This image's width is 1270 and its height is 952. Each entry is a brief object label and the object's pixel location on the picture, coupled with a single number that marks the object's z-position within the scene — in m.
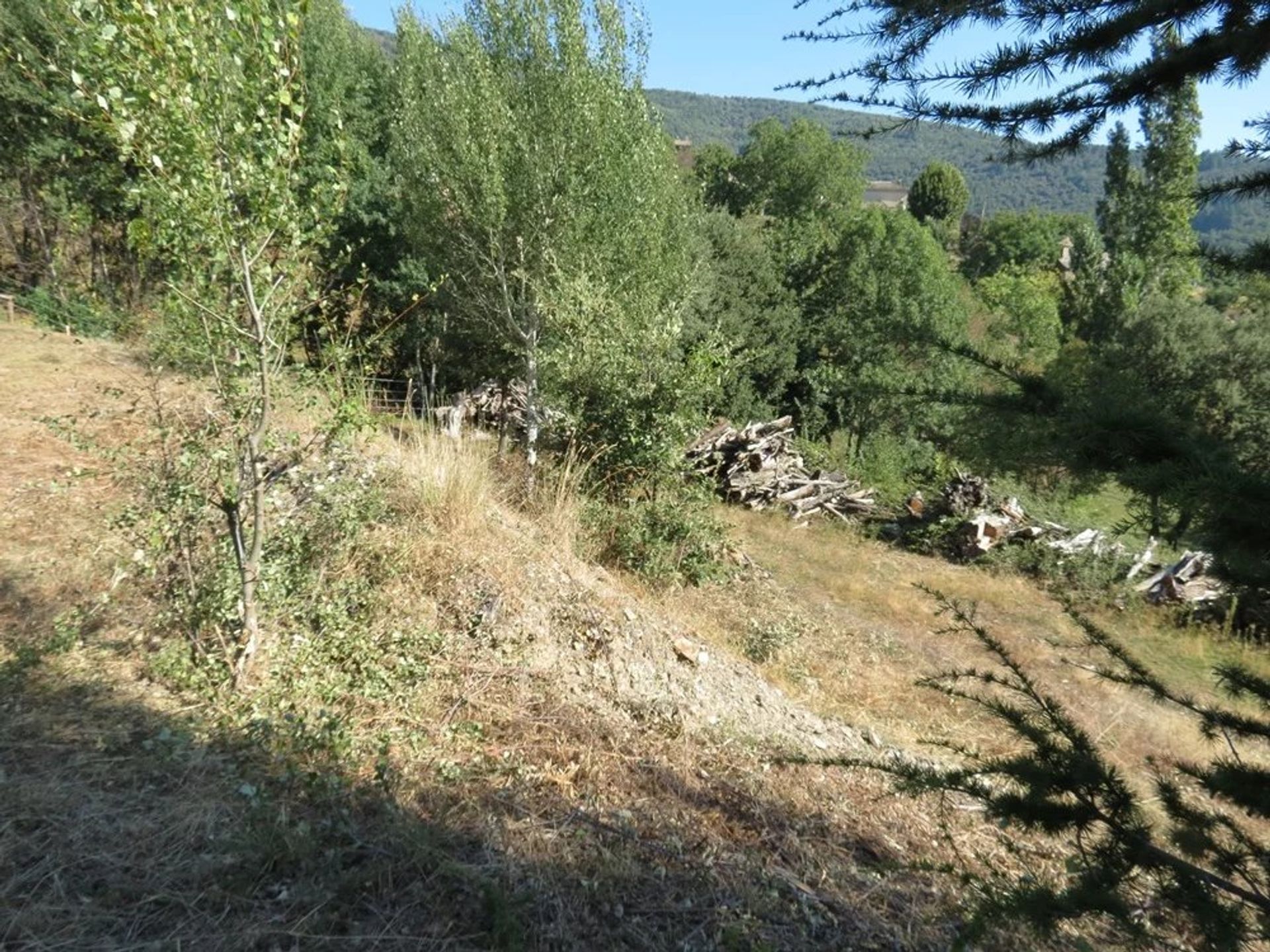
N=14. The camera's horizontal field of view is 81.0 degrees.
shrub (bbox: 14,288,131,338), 12.45
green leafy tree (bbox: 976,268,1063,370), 24.27
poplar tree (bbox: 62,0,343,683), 3.05
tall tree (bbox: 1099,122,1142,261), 22.38
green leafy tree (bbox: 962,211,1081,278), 46.09
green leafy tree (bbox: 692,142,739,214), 32.41
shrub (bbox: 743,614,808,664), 7.00
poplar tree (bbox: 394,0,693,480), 9.68
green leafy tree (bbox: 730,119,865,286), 30.83
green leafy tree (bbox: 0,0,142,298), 12.29
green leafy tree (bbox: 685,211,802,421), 18.52
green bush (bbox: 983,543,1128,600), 11.73
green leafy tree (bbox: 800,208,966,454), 20.45
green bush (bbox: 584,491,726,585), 7.96
